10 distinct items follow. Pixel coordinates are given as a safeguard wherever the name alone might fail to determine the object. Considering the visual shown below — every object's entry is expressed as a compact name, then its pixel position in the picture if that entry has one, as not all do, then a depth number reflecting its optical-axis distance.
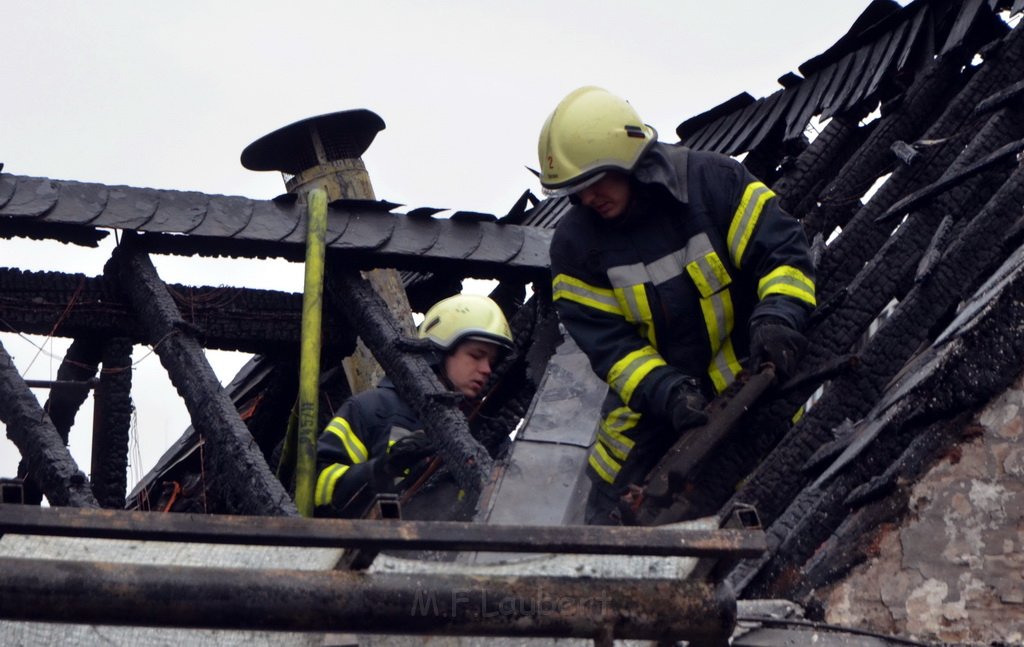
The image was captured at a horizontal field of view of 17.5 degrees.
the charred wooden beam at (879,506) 9.56
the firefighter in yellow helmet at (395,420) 14.32
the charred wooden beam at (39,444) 13.86
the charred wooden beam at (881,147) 14.50
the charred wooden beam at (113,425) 16.14
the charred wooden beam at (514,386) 16.30
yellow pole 14.43
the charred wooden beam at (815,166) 15.09
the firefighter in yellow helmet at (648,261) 12.02
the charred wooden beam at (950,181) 12.37
